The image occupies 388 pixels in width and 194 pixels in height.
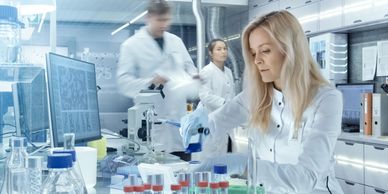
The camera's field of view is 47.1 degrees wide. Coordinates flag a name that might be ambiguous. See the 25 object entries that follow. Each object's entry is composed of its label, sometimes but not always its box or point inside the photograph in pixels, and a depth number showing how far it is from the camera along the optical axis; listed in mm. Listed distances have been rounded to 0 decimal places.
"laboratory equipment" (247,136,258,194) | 1354
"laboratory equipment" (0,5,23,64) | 1631
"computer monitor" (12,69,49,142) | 1912
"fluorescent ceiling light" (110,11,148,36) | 7190
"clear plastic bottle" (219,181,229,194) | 1080
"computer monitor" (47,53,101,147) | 1523
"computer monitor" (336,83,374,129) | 4023
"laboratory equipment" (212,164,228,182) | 1128
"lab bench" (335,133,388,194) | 3338
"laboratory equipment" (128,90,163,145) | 2627
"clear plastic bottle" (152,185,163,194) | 1020
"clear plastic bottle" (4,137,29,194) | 1067
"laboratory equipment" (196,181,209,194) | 1059
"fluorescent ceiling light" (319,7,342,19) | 4323
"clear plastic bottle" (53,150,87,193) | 1045
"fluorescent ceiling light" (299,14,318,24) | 4722
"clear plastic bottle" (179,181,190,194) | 1080
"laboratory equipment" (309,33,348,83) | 4438
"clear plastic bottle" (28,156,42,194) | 1116
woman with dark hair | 4566
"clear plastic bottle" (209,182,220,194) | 1049
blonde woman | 1466
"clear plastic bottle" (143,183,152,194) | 1020
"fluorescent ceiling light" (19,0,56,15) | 2420
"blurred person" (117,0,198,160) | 3037
